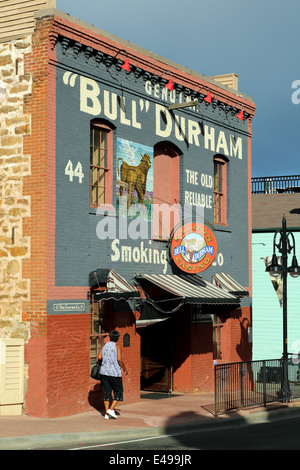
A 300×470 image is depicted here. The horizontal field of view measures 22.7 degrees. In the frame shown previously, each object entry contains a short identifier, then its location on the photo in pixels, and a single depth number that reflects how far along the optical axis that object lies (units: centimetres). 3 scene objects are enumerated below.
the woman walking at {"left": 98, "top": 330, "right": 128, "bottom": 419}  1700
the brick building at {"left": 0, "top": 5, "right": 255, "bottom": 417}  1770
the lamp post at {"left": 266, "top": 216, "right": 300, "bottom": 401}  2150
